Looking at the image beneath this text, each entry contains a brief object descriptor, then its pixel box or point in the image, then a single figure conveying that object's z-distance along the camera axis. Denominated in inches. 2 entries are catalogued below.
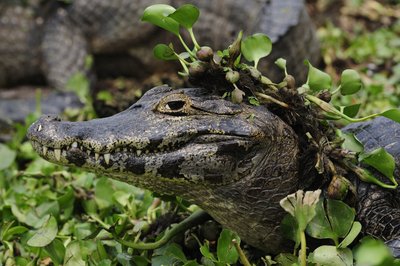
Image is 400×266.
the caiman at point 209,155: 176.4
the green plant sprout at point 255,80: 179.9
